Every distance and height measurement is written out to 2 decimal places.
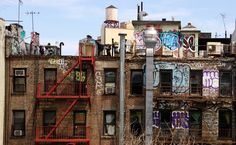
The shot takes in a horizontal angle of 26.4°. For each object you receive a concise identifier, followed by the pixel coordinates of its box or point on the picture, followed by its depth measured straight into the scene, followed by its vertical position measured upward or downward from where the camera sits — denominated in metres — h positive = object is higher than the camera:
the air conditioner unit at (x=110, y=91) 34.12 -1.13
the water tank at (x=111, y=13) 53.38 +6.55
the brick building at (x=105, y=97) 33.50 -1.52
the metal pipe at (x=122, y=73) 33.29 +0.09
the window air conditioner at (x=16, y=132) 34.47 -3.97
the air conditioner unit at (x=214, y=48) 35.31 +1.85
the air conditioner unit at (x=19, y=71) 34.44 +0.21
